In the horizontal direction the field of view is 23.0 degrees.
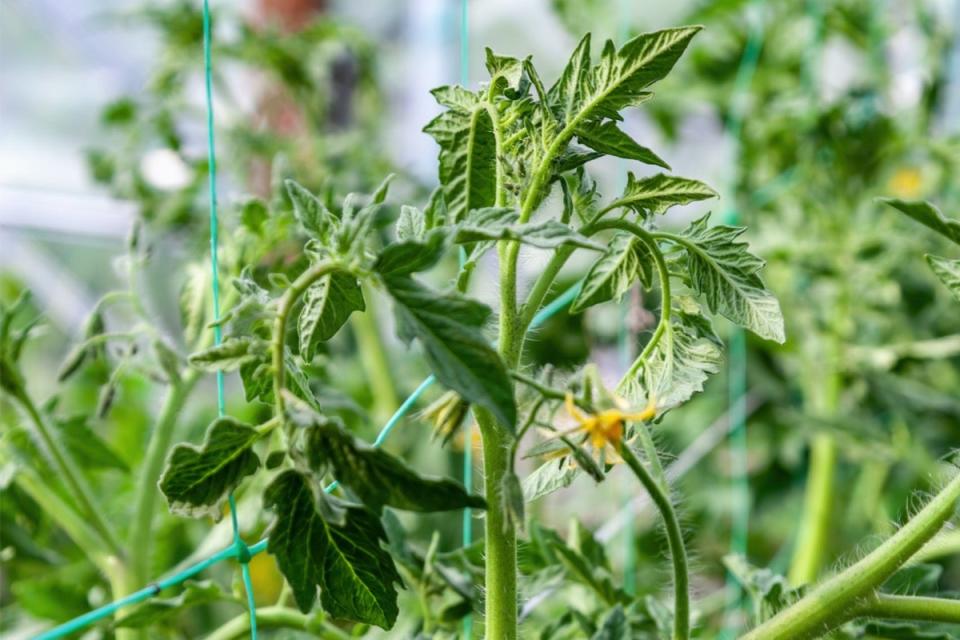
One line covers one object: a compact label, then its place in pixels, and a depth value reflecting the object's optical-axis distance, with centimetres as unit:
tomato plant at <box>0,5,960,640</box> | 85
